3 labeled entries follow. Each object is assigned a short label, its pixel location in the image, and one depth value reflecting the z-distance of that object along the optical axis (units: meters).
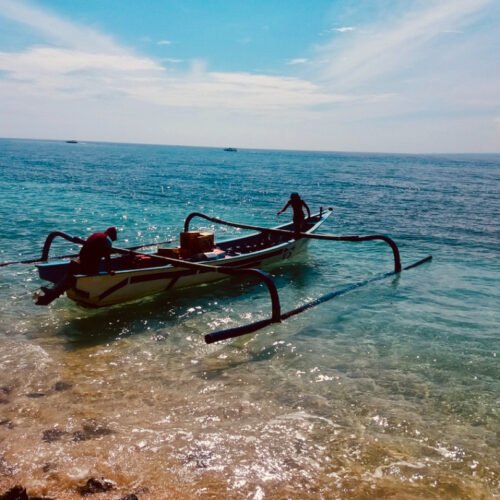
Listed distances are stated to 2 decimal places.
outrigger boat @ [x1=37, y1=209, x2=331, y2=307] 11.57
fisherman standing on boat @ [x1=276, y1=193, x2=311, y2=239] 18.38
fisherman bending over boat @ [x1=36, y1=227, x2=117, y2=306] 10.98
